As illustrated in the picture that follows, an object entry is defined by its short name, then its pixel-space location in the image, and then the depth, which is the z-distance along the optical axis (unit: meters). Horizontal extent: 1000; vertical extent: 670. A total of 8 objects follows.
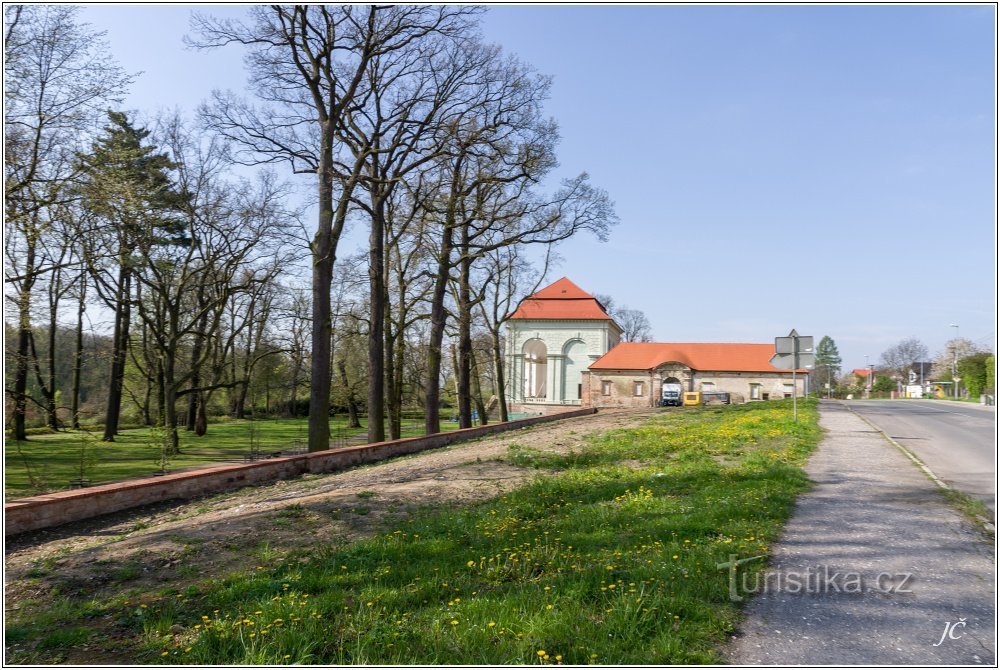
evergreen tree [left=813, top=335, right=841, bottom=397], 129.62
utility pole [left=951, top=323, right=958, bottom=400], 77.09
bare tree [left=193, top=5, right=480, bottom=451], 16.88
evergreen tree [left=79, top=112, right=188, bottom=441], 11.38
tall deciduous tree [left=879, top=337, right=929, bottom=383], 122.88
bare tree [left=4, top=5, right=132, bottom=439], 11.32
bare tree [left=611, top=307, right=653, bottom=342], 95.44
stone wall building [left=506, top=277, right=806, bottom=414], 58.44
